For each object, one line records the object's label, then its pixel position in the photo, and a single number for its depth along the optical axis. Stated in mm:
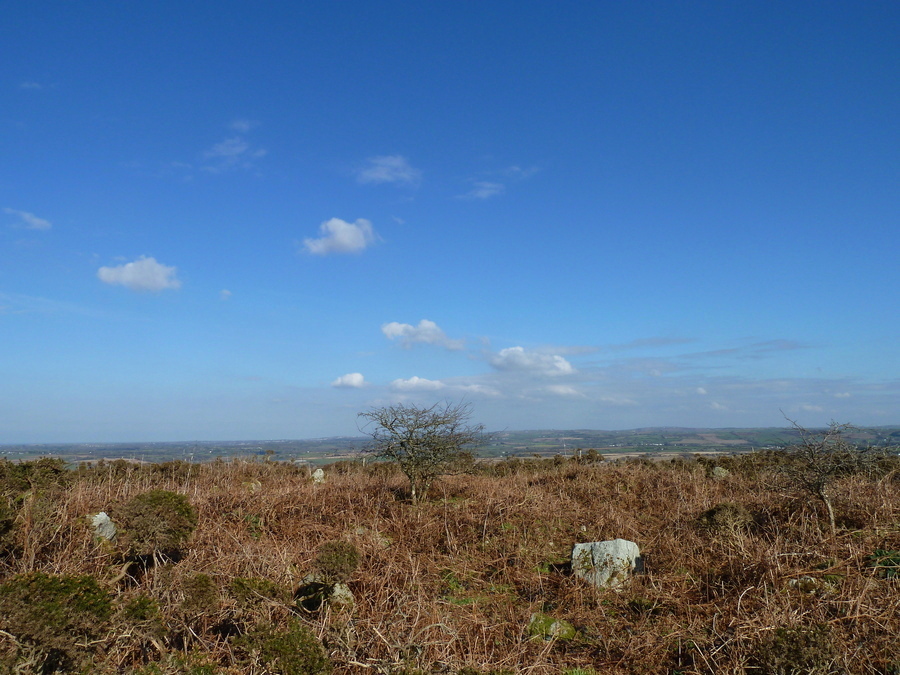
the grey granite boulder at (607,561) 8664
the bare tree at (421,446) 13805
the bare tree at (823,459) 9859
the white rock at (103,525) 9289
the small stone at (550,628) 7059
